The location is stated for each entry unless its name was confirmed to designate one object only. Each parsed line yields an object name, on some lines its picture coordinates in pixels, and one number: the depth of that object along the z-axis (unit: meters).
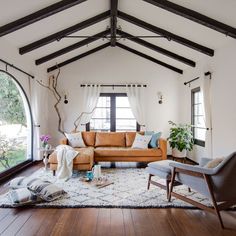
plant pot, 6.20
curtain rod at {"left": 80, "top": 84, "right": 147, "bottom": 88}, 6.87
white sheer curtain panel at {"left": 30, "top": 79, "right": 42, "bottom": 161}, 5.54
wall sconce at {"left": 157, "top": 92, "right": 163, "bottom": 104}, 6.95
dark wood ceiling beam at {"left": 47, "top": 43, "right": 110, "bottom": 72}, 6.78
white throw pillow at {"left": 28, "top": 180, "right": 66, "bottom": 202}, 3.17
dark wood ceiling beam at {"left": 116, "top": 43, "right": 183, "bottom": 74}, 6.81
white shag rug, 3.05
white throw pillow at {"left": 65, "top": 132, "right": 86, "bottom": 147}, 5.58
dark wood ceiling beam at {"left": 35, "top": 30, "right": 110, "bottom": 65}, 5.84
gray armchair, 2.50
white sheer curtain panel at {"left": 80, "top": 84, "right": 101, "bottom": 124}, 6.81
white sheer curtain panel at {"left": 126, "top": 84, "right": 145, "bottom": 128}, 6.82
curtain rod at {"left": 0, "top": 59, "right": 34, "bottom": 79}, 4.19
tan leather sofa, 4.51
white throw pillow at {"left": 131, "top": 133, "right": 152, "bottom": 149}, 5.41
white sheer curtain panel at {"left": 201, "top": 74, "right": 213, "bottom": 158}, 4.80
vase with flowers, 5.18
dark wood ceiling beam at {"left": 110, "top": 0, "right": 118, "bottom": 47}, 4.40
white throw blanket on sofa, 4.33
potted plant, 5.78
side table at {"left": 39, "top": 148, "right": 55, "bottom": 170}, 5.04
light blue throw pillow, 5.46
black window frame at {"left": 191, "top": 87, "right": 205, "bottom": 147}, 5.62
